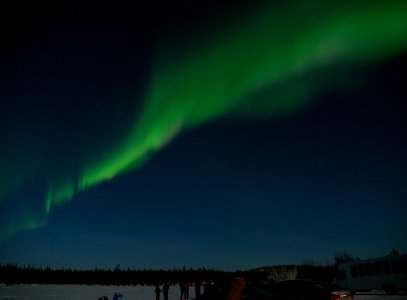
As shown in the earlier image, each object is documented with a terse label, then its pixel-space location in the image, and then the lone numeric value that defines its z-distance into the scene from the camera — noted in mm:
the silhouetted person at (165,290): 25234
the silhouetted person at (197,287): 27688
